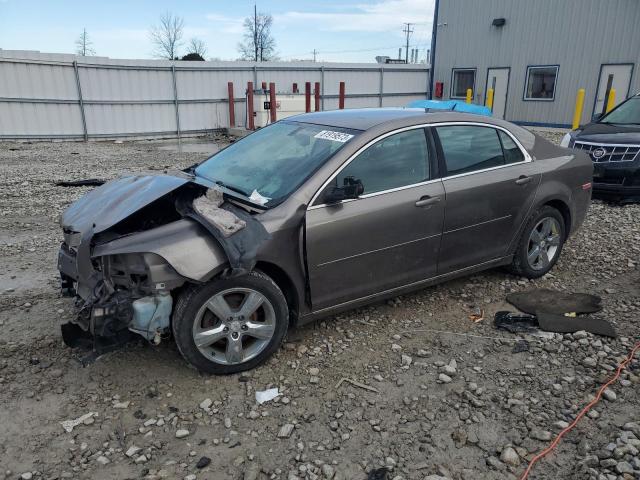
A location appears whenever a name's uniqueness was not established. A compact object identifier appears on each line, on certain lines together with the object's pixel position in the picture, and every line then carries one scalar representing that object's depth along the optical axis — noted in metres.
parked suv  7.55
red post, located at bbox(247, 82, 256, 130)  17.48
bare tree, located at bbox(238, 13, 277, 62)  47.59
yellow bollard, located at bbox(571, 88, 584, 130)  17.30
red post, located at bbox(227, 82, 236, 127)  18.27
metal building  17.25
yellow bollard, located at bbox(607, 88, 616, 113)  16.86
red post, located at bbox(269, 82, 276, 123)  17.00
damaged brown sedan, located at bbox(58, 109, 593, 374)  3.02
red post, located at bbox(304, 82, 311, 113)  17.69
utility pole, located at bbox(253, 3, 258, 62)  47.37
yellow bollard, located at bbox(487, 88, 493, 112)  20.14
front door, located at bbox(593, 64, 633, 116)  17.17
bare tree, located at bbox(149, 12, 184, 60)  41.66
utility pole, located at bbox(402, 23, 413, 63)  66.88
